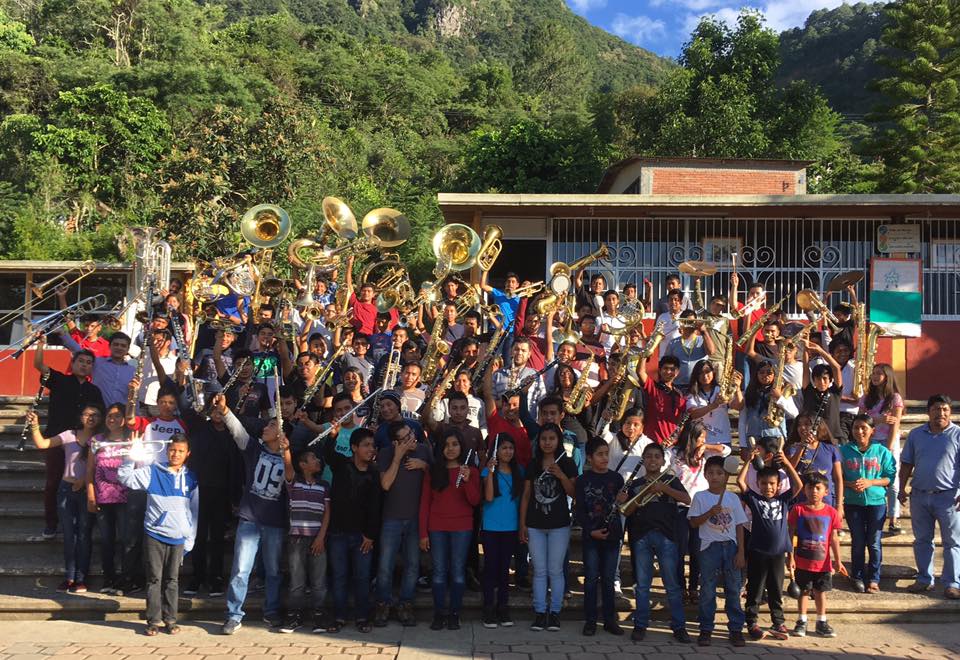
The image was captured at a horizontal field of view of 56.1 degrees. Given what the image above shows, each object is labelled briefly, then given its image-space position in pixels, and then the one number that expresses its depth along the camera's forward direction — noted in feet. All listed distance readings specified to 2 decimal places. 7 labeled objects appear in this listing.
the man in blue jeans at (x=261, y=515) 22.93
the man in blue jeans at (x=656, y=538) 22.47
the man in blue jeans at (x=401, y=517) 23.35
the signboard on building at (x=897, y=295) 43.45
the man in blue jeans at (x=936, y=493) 24.77
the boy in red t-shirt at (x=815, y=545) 22.71
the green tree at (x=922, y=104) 91.56
